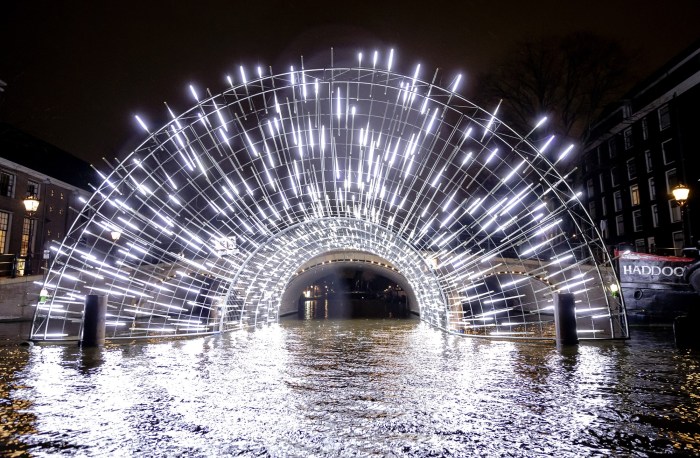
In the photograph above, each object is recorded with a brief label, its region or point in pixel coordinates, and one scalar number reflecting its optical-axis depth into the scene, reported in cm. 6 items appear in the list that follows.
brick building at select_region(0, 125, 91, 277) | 3612
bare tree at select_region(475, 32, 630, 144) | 2936
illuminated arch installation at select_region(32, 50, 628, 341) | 1277
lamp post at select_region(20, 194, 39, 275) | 2025
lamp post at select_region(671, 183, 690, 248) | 1576
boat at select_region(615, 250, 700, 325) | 1975
